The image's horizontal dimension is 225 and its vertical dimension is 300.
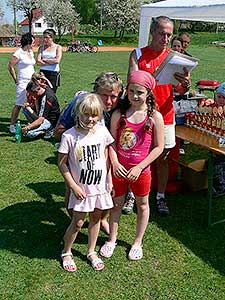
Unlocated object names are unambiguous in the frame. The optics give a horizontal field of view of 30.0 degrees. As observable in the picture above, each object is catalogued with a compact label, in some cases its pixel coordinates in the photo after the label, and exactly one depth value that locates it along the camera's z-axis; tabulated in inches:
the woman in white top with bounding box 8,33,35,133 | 254.1
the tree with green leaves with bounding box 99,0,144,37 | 2010.3
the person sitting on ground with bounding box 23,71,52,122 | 250.3
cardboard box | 173.5
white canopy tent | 188.6
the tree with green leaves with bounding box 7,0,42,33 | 2213.3
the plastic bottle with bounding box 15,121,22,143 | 243.1
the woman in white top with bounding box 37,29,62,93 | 263.4
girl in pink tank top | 116.3
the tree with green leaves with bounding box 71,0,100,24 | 2822.3
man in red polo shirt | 132.0
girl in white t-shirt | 109.6
